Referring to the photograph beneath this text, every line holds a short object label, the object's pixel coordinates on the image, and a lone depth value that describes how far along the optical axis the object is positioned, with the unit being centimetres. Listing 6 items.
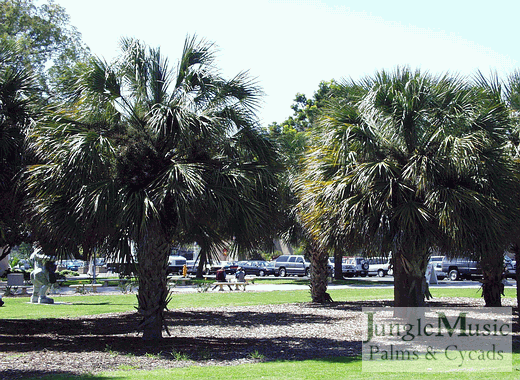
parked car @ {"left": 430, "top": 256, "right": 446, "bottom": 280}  3984
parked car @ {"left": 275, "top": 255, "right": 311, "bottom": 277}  4628
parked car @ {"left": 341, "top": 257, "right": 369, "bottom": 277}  4526
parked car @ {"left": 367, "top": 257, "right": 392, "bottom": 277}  4694
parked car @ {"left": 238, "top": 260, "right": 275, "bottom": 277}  4766
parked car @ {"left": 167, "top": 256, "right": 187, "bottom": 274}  4827
